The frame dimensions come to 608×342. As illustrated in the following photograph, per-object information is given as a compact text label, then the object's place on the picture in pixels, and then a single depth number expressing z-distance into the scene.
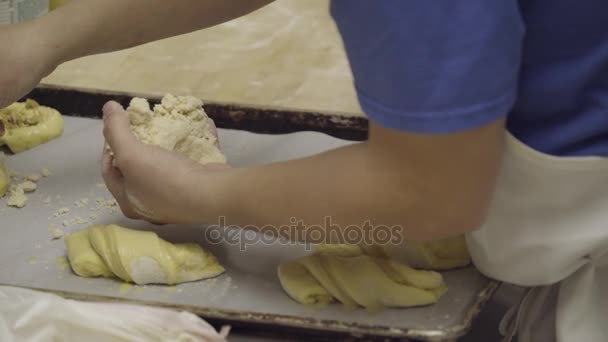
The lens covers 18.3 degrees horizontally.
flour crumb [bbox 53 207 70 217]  1.88
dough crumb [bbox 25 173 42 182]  1.95
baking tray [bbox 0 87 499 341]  1.69
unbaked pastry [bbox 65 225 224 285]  1.75
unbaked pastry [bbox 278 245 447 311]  1.70
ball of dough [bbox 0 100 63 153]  2.01
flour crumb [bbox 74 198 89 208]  1.90
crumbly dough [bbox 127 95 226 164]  1.84
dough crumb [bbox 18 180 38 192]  1.93
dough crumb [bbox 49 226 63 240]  1.84
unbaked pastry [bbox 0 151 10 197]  1.92
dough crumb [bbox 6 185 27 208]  1.90
